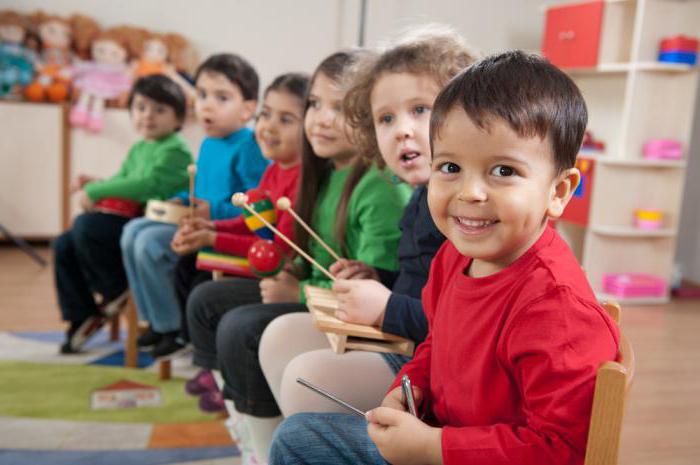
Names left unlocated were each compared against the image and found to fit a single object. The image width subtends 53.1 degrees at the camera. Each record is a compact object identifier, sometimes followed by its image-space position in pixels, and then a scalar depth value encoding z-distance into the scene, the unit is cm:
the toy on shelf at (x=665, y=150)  319
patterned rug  146
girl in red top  158
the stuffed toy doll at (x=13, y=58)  346
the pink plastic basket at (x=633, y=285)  323
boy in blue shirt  186
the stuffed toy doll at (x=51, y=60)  351
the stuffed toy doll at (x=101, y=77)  352
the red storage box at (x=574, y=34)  339
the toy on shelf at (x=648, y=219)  326
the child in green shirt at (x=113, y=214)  205
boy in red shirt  63
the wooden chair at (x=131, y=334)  199
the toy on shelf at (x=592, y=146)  356
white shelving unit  319
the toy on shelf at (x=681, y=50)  308
